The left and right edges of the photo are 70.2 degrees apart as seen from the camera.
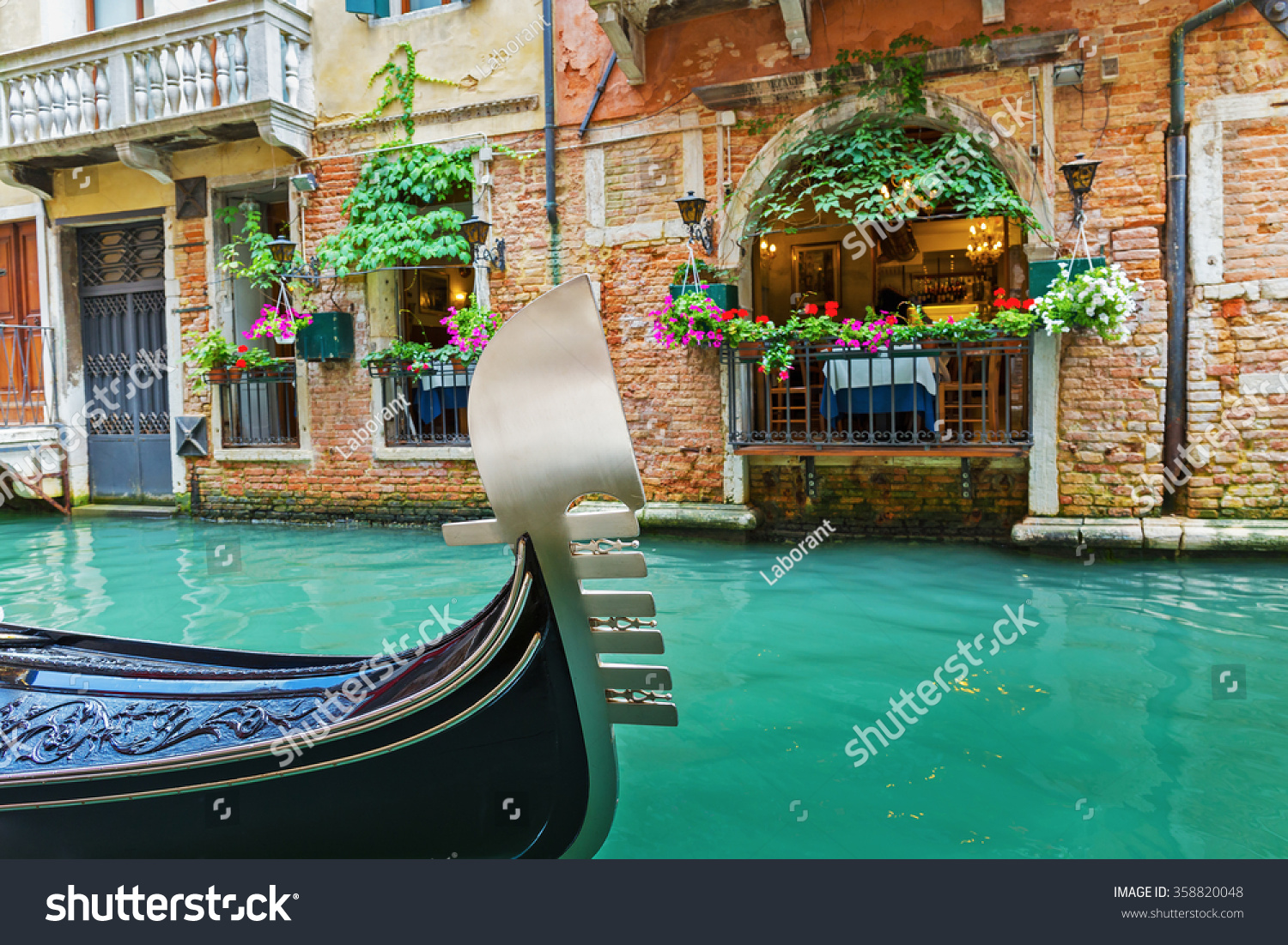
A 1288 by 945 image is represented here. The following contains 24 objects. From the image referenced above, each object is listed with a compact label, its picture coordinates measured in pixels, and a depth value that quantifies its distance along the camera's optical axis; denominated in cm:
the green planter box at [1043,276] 511
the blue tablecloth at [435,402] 683
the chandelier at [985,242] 753
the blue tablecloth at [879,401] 542
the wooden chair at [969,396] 525
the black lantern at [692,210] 554
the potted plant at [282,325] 680
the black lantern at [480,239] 625
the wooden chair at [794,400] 600
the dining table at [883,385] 536
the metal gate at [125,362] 791
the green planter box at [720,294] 572
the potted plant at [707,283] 573
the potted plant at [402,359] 656
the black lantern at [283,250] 673
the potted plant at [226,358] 710
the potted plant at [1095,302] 481
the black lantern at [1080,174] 482
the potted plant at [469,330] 634
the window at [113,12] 755
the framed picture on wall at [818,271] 818
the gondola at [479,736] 161
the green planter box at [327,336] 678
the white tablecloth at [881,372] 536
